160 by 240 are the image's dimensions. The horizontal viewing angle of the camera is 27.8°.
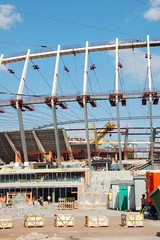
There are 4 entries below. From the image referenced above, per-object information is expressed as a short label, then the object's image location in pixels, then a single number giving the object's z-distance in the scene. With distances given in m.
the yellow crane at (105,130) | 77.41
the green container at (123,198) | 31.55
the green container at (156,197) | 20.98
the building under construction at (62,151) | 45.78
